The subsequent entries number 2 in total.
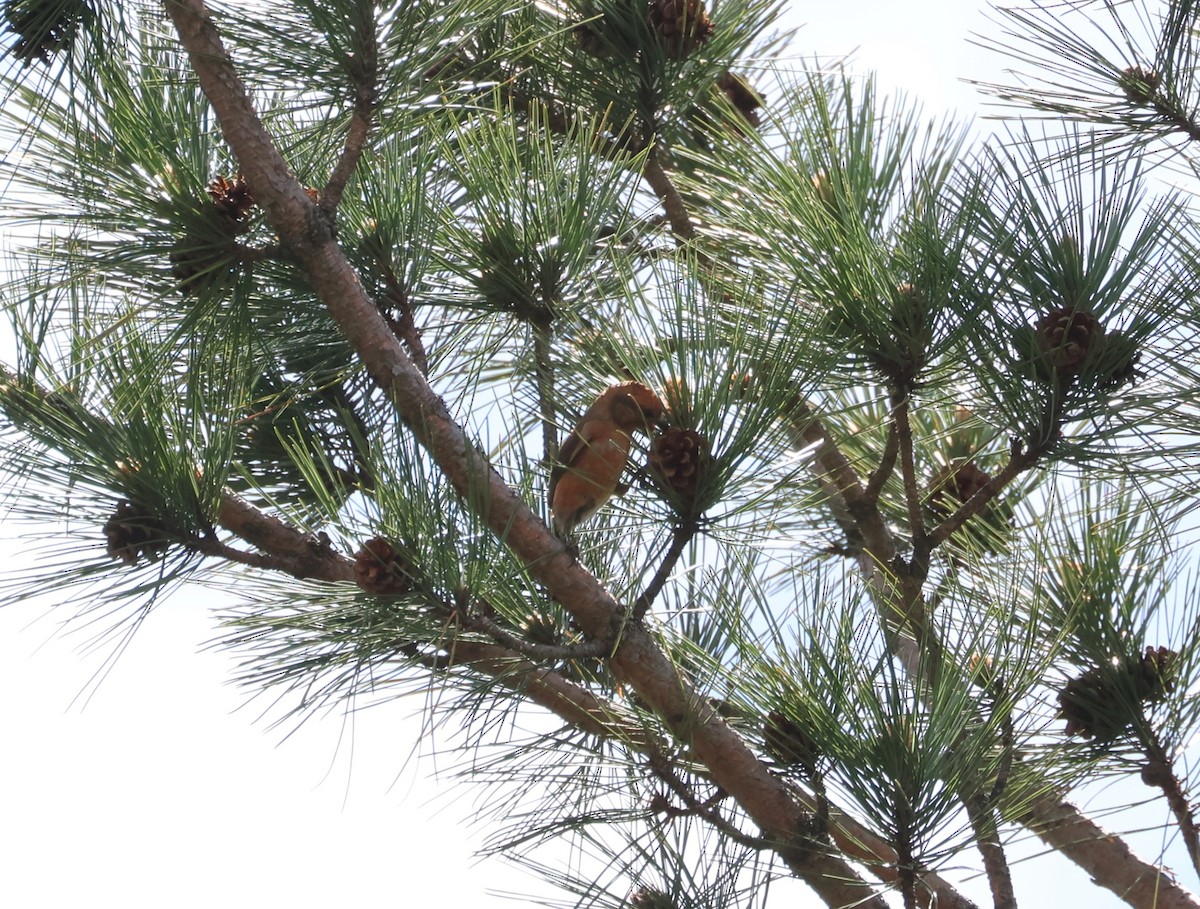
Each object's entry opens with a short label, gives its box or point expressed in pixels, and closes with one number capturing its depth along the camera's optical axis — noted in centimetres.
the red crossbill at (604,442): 1488
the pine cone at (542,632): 1493
